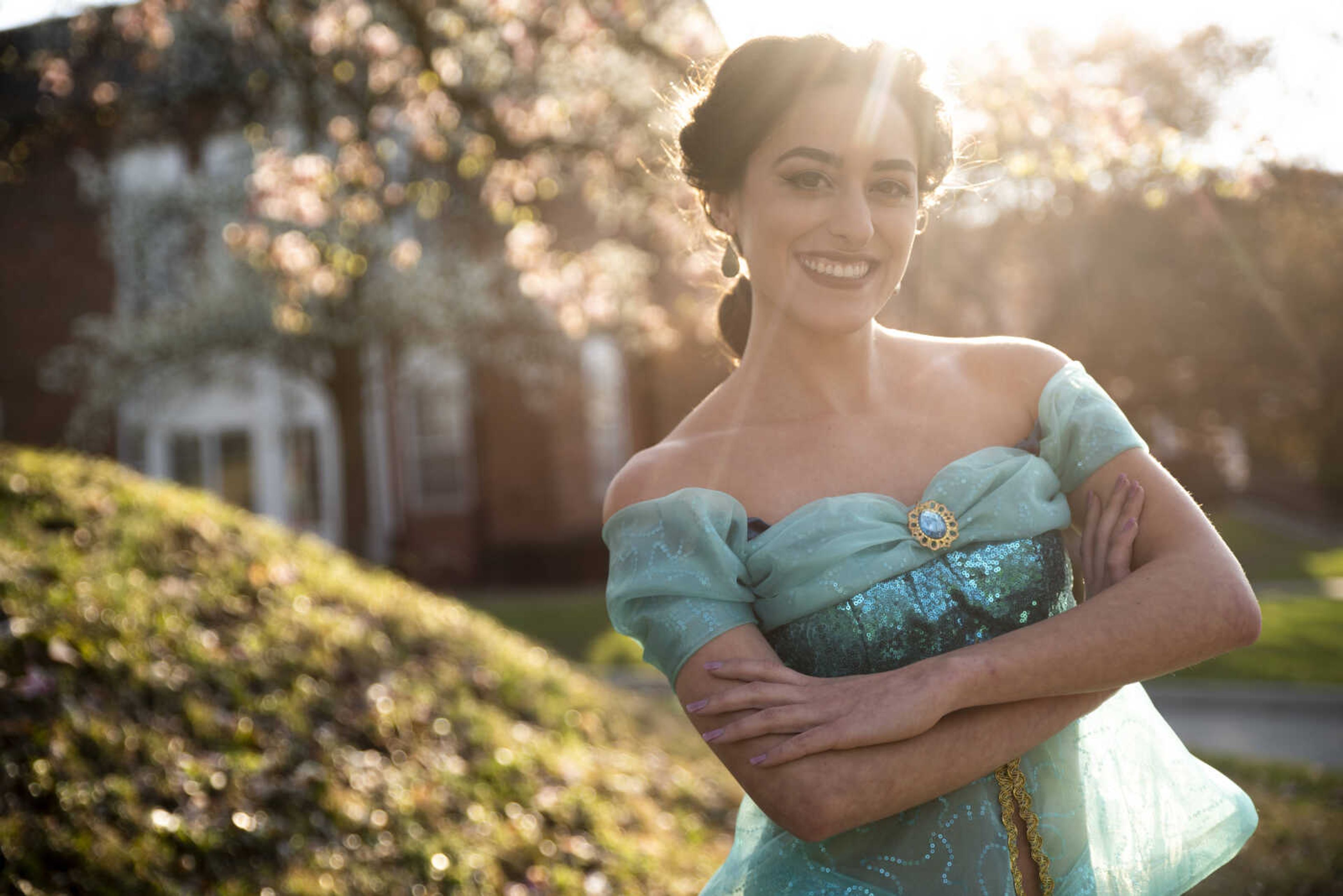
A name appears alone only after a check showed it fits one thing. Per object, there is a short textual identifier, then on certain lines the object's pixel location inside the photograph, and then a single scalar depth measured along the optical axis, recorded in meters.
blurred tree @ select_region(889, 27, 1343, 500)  13.31
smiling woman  1.96
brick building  20.12
